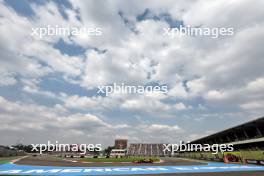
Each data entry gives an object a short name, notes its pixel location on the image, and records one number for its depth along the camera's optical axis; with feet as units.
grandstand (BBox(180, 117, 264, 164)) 69.81
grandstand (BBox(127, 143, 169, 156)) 289.47
